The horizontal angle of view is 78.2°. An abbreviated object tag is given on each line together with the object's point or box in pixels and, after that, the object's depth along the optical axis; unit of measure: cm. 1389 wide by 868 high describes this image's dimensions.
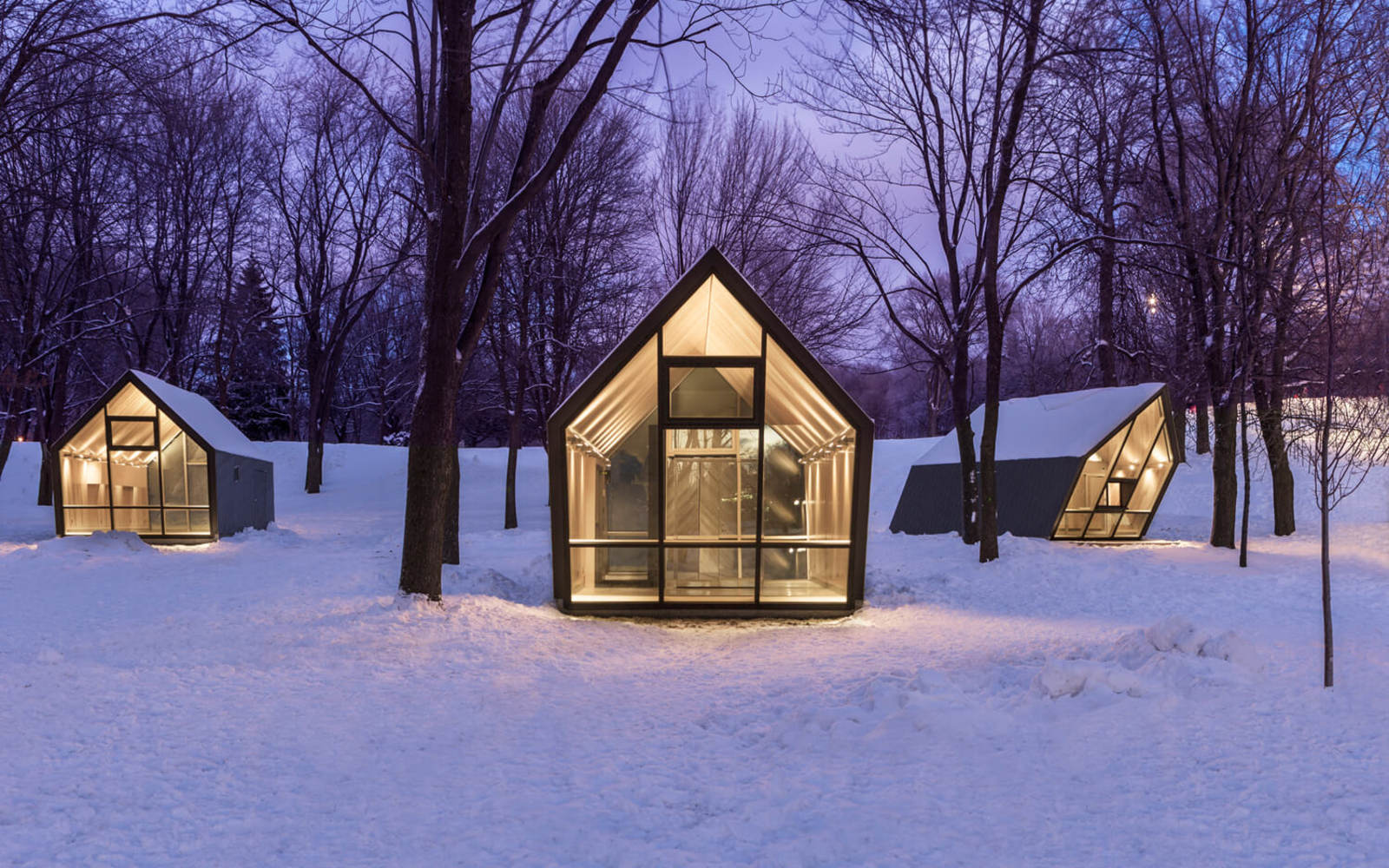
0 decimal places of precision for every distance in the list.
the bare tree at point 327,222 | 2522
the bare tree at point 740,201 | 2194
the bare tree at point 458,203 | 866
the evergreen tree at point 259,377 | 3572
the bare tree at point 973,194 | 1414
